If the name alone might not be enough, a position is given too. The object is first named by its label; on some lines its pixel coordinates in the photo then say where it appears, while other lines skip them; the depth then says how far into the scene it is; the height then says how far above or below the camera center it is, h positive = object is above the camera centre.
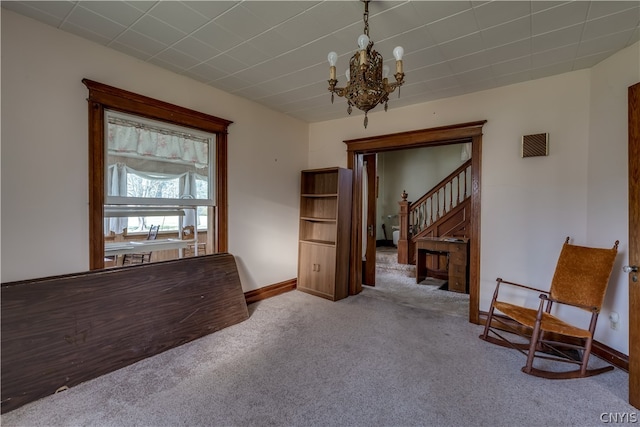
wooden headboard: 1.88 -0.88
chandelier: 1.66 +0.79
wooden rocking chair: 2.16 -0.84
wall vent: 2.80 +0.66
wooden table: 4.44 -0.72
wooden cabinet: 3.93 -0.33
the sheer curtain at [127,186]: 2.59 +0.22
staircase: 5.20 -0.05
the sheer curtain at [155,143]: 2.61 +0.66
